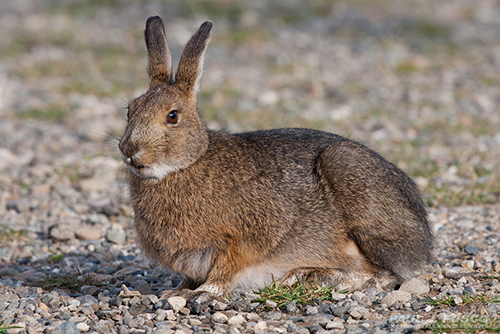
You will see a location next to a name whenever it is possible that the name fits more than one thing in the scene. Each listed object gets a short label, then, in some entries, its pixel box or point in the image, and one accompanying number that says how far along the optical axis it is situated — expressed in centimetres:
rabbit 1016
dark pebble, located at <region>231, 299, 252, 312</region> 966
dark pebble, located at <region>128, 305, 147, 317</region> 963
